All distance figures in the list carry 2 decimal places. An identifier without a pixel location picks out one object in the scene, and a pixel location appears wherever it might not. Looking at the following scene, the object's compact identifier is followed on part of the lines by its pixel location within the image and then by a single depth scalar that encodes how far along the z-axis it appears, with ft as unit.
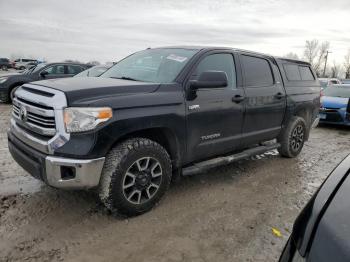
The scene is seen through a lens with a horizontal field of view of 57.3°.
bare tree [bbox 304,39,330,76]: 268.00
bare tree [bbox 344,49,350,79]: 220.02
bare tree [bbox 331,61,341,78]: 248.52
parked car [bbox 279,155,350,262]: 4.00
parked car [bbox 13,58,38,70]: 159.02
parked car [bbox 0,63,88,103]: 38.93
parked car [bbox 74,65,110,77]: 32.65
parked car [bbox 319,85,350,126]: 31.60
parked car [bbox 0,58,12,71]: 150.00
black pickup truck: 9.74
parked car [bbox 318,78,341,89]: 62.60
